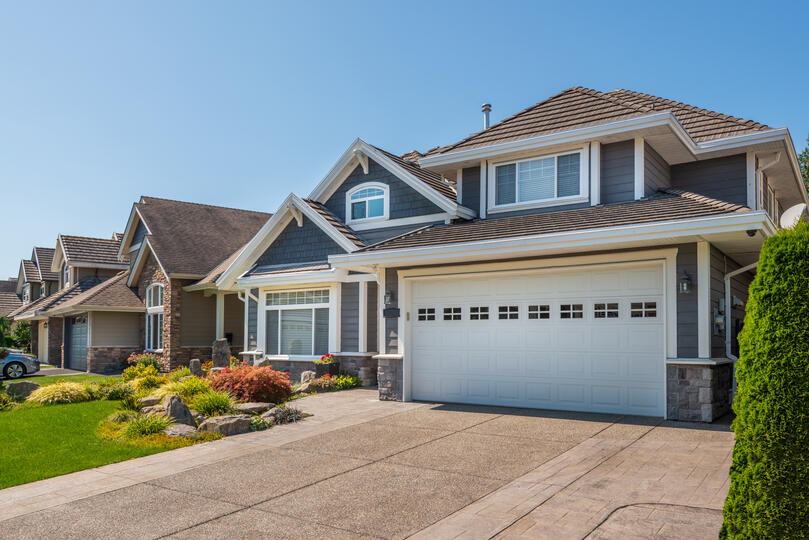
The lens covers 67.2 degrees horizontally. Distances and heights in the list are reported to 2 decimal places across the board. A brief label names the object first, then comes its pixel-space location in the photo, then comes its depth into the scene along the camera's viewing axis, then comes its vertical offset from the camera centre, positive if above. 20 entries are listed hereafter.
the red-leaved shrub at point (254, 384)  12.67 -1.89
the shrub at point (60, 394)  14.17 -2.34
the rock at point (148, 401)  12.78 -2.25
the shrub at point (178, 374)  17.28 -2.32
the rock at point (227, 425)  9.98 -2.14
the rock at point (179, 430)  9.86 -2.22
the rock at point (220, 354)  18.55 -1.80
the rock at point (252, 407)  11.41 -2.13
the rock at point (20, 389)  14.67 -2.31
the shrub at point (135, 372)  18.42 -2.42
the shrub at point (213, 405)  11.33 -2.05
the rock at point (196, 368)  18.22 -2.19
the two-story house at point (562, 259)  9.97 +0.70
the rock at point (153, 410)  11.67 -2.24
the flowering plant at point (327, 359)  16.25 -1.71
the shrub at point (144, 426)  9.92 -2.18
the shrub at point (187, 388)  13.07 -2.02
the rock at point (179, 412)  10.67 -2.06
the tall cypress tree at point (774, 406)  3.64 -0.69
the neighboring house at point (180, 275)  22.56 +0.76
